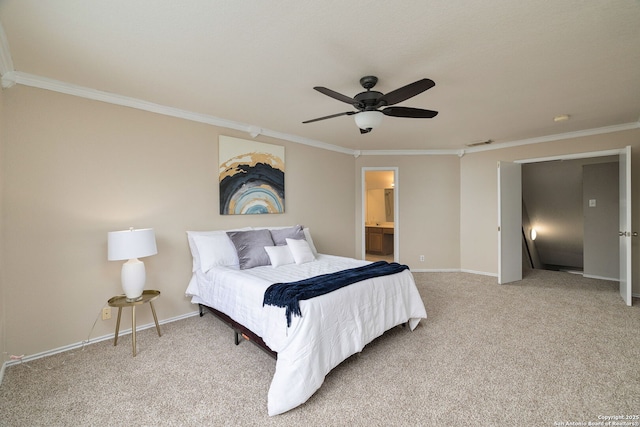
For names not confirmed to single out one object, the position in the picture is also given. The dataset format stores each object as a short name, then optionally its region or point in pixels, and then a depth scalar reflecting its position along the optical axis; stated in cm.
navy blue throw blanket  199
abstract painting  367
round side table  244
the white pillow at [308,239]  392
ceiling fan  215
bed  186
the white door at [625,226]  356
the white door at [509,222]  463
